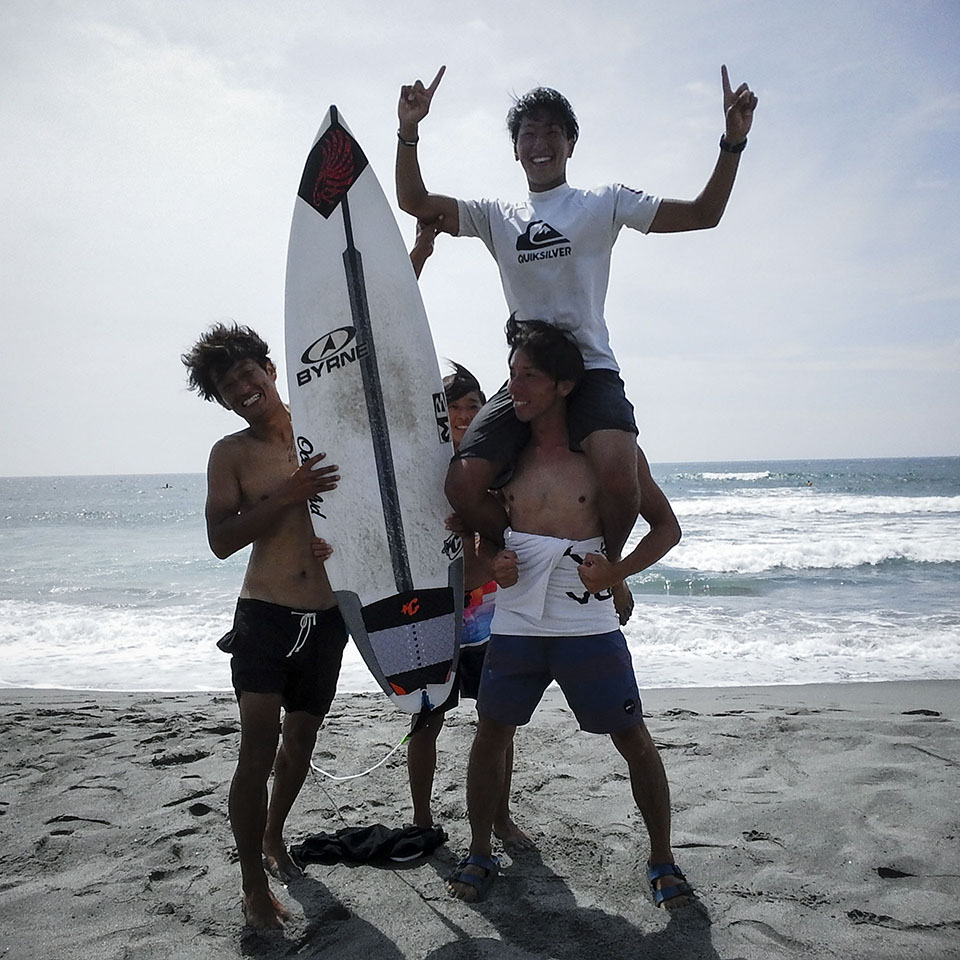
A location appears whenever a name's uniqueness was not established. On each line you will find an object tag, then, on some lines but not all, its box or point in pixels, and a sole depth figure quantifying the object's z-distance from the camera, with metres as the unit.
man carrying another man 2.63
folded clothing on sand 2.98
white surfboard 3.19
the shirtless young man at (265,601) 2.62
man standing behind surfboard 3.08
